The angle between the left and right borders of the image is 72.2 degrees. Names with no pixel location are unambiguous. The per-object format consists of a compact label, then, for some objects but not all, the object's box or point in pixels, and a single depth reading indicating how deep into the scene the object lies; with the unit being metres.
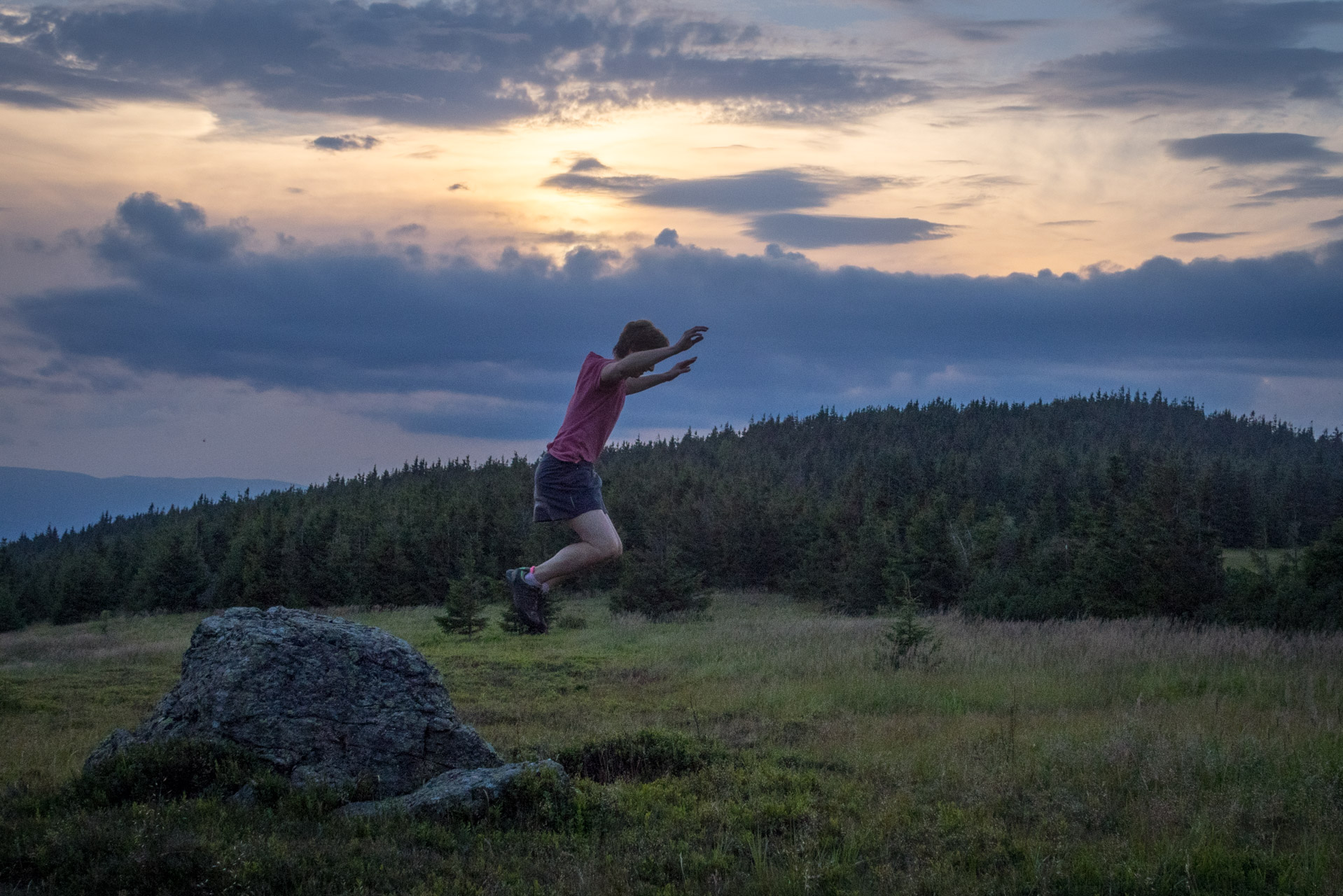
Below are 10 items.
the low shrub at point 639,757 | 9.25
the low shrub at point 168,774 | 7.31
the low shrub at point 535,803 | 7.06
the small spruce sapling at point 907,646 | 17.75
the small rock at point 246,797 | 7.20
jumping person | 6.45
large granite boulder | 7.85
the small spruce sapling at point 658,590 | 39.31
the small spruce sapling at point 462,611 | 31.36
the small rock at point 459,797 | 7.11
